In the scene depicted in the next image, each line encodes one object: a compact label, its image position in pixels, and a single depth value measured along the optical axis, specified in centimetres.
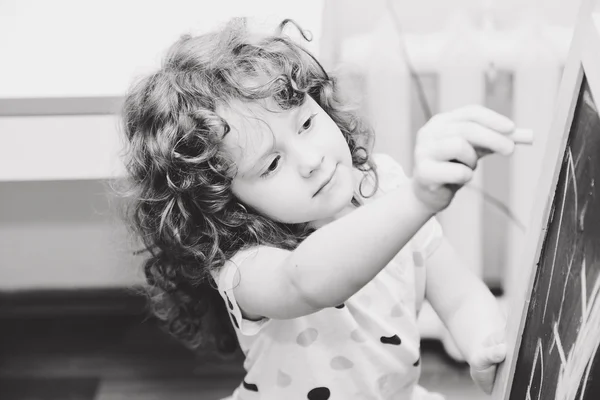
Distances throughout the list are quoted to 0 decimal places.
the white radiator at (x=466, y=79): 145
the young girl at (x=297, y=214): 91
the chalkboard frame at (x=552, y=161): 84
